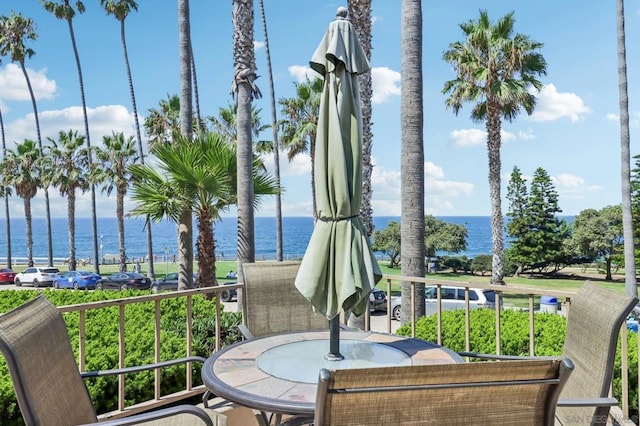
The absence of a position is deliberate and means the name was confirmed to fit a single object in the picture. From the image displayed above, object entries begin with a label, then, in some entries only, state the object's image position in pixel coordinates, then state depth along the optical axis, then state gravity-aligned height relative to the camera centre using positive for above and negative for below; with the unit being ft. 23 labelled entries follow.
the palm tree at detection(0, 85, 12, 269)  96.06 +4.38
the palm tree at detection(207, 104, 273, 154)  70.03 +13.19
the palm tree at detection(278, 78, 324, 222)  63.67 +12.76
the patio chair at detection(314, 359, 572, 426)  3.74 -1.59
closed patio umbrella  7.25 +0.19
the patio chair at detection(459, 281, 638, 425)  6.06 -2.17
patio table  5.84 -2.45
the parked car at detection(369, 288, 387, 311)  51.65 -11.02
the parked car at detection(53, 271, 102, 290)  75.46 -11.06
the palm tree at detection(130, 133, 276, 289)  26.48 +1.83
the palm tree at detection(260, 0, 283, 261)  60.50 +10.41
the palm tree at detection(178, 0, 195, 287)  31.71 +7.63
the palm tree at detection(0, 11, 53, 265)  89.30 +34.78
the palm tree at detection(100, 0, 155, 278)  81.46 +34.52
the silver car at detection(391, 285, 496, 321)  45.29 -9.99
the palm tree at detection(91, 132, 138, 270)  87.76 +9.31
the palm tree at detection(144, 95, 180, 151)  79.30 +15.86
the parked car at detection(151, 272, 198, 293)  67.72 -11.04
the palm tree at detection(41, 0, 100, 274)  84.94 +31.90
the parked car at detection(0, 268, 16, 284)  88.38 -11.73
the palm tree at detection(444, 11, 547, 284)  51.19 +14.12
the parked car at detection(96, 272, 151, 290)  73.15 -11.13
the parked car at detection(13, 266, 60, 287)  81.56 -11.05
